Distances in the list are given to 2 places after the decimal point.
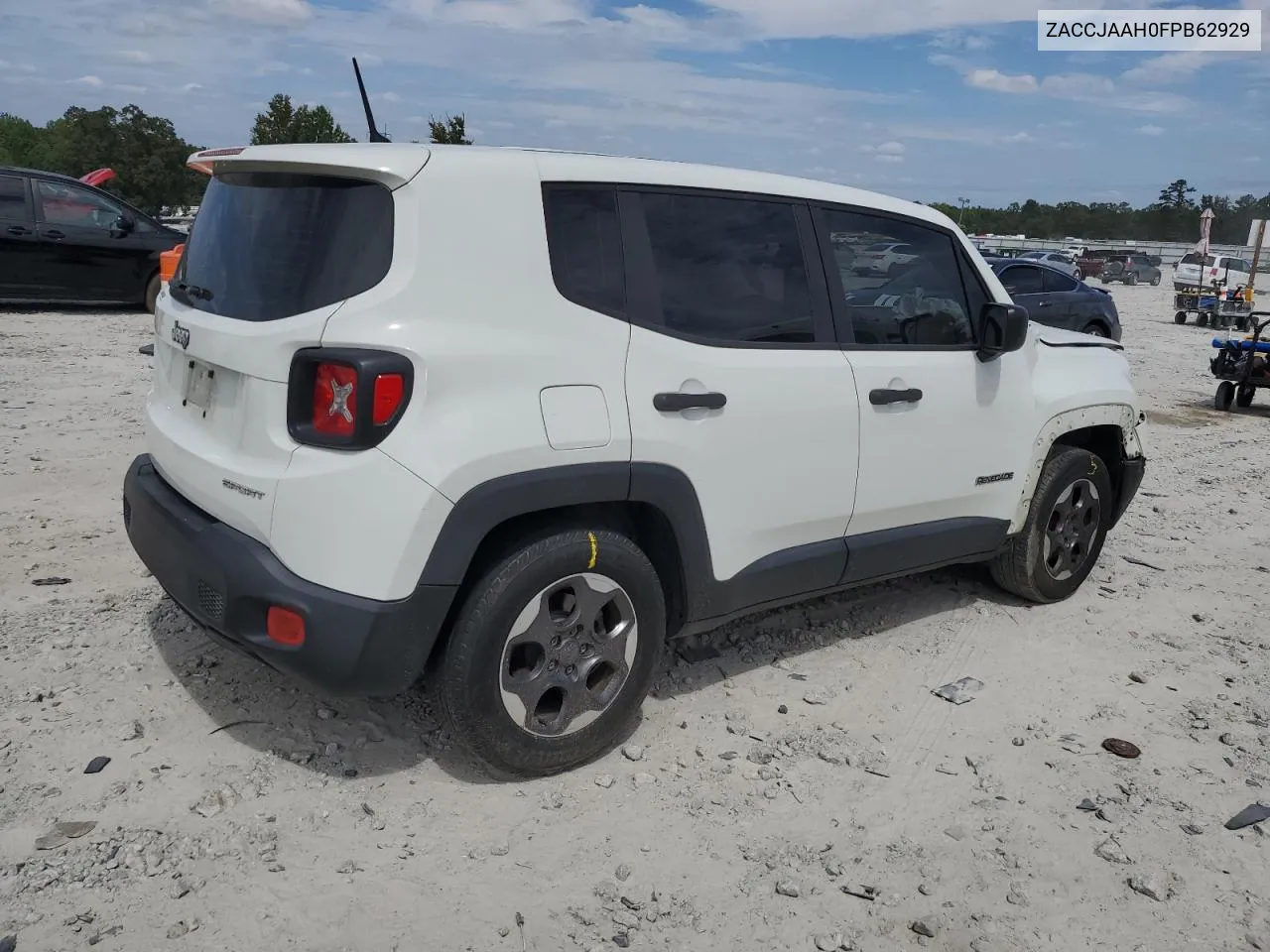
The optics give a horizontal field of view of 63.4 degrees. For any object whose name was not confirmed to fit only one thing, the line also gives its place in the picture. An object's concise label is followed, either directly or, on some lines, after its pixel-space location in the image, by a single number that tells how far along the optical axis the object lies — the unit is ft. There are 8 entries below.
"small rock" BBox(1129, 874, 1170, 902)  9.45
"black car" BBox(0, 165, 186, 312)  41.04
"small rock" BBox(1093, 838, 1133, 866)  9.95
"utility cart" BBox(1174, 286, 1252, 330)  73.36
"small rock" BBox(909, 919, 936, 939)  8.80
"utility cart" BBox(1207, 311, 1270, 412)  38.86
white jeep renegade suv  8.98
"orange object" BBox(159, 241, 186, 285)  38.76
